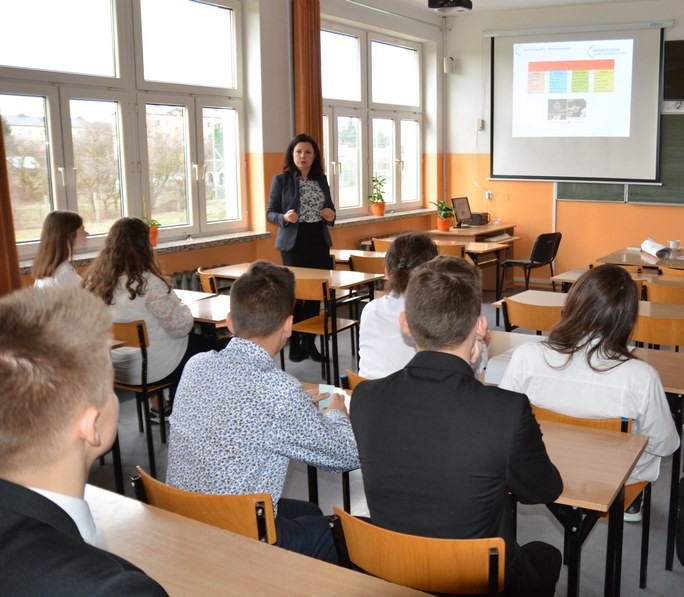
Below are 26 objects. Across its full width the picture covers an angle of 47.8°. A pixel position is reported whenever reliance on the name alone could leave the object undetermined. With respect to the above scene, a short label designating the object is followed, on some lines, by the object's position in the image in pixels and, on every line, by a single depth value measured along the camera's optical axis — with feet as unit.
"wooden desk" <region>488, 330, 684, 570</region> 9.11
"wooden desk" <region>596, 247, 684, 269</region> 18.53
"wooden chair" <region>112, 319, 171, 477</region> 12.07
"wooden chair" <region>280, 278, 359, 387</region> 16.07
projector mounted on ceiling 23.53
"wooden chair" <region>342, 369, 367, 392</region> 9.11
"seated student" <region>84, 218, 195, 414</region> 12.30
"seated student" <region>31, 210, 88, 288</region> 12.98
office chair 26.73
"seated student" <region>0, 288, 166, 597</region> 2.76
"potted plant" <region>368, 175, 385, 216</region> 28.13
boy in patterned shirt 6.49
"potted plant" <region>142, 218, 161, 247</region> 19.15
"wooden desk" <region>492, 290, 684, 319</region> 12.98
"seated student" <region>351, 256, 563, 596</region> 5.38
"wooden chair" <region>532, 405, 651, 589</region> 7.67
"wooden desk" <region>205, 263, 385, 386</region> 16.35
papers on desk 19.48
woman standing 18.84
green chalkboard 26.96
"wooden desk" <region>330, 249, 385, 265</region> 20.28
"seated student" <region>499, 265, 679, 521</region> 8.20
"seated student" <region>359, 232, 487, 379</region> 10.84
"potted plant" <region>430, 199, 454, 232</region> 28.94
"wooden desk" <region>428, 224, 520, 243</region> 27.73
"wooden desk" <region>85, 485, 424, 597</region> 4.73
